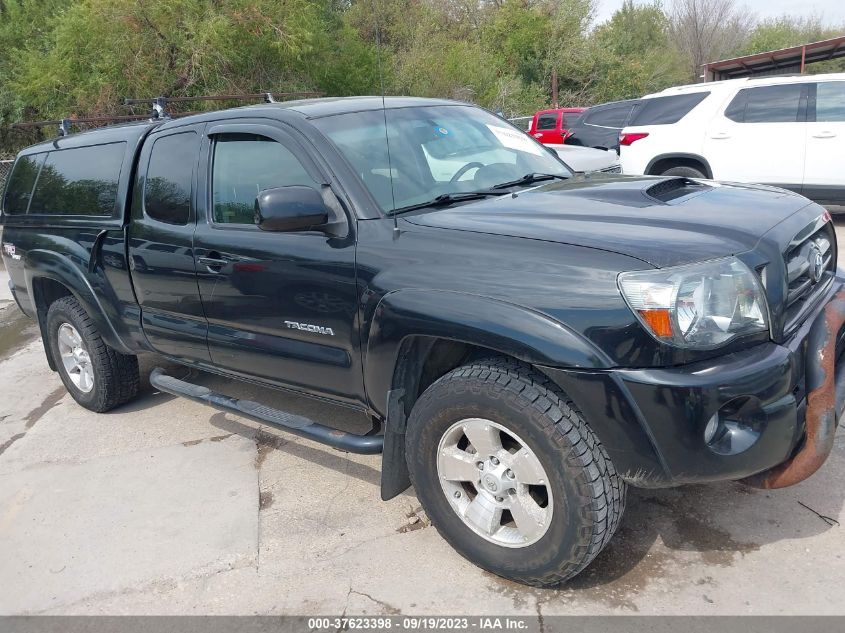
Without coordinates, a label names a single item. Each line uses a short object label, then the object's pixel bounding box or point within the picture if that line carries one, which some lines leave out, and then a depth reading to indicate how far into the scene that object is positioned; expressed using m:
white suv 8.76
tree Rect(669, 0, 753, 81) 48.44
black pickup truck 2.47
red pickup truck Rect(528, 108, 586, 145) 16.61
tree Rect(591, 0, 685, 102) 34.09
